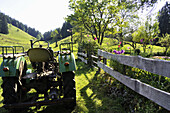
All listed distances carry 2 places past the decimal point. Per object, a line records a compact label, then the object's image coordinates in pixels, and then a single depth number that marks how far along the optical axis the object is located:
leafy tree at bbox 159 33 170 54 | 18.66
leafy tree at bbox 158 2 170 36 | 50.52
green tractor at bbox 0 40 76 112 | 3.12
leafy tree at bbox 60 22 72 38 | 91.81
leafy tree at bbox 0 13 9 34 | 97.38
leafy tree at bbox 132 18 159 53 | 21.56
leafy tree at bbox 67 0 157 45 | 18.03
